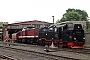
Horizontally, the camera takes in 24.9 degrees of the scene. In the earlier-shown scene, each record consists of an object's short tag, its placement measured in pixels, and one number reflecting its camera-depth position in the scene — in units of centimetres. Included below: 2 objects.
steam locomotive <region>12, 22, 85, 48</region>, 2036
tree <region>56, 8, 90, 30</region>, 7986
